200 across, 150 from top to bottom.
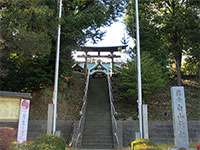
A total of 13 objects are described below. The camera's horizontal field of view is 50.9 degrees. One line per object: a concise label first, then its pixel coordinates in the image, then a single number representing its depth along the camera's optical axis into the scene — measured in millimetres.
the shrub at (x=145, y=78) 13929
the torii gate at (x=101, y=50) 21606
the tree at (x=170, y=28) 15120
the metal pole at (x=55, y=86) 10480
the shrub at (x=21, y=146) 5352
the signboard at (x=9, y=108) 8008
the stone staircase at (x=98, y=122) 11179
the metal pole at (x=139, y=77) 10337
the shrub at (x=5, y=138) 5360
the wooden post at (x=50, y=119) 10311
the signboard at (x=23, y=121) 7830
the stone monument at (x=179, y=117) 7618
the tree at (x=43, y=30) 9414
